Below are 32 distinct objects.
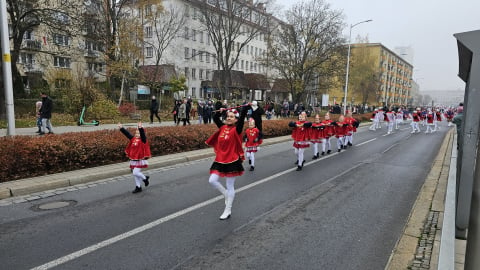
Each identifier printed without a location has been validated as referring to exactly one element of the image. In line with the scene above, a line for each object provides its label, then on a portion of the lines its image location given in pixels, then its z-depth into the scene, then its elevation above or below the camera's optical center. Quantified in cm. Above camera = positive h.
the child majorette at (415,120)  2630 -124
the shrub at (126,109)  2728 -98
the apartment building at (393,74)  8700 +965
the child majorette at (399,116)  3162 -118
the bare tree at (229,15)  3591 +960
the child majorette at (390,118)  2616 -114
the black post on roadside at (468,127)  419 -29
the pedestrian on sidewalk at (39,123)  1567 -133
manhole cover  621 -212
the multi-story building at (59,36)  2081 +441
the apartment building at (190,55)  5059 +673
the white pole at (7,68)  979 +78
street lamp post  3391 +628
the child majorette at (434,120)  2790 -129
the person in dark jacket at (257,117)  1104 -56
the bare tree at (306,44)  3216 +578
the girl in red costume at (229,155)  588 -101
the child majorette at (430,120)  2608 -120
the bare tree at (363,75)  5626 +497
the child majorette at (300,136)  1033 -109
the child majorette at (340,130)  1484 -125
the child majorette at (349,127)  1548 -117
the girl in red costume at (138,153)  735 -126
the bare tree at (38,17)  2017 +500
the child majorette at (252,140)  1036 -127
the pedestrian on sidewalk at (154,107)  2234 -61
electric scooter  2053 -160
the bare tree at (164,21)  3505 +945
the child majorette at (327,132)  1370 -125
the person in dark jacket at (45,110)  1506 -68
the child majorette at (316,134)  1175 -119
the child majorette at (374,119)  2838 -139
